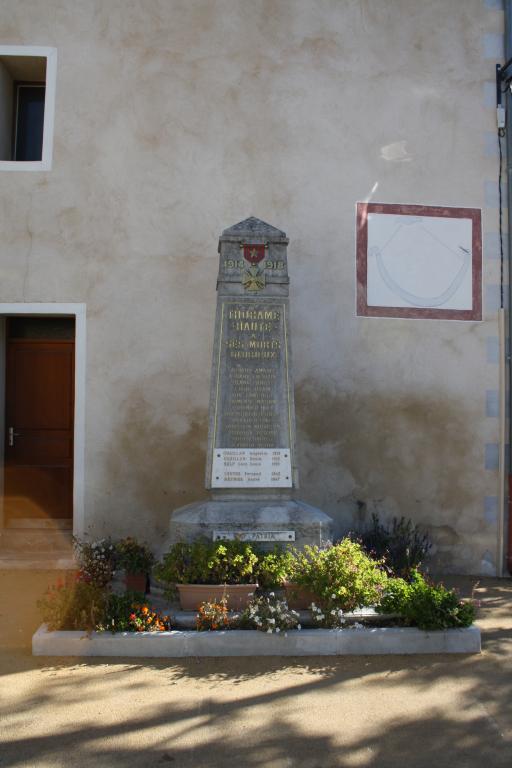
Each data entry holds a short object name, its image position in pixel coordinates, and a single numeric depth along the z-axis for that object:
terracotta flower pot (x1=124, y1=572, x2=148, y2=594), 5.42
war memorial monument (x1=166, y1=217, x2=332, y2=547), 5.49
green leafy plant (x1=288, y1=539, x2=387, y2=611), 4.69
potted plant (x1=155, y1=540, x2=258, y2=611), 4.84
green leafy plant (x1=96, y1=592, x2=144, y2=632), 4.50
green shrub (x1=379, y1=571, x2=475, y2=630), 4.54
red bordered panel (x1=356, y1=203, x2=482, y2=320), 7.24
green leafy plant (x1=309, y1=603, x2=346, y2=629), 4.61
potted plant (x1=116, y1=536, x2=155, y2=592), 5.39
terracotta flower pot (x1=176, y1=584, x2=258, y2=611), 4.82
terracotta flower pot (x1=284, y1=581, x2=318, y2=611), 4.82
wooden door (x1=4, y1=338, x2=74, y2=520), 7.46
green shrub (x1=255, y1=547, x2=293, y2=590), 4.98
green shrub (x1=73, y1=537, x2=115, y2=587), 5.15
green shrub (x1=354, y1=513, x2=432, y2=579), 6.40
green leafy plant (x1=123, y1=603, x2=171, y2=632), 4.50
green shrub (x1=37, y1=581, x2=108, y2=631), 4.50
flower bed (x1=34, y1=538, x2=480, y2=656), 4.42
